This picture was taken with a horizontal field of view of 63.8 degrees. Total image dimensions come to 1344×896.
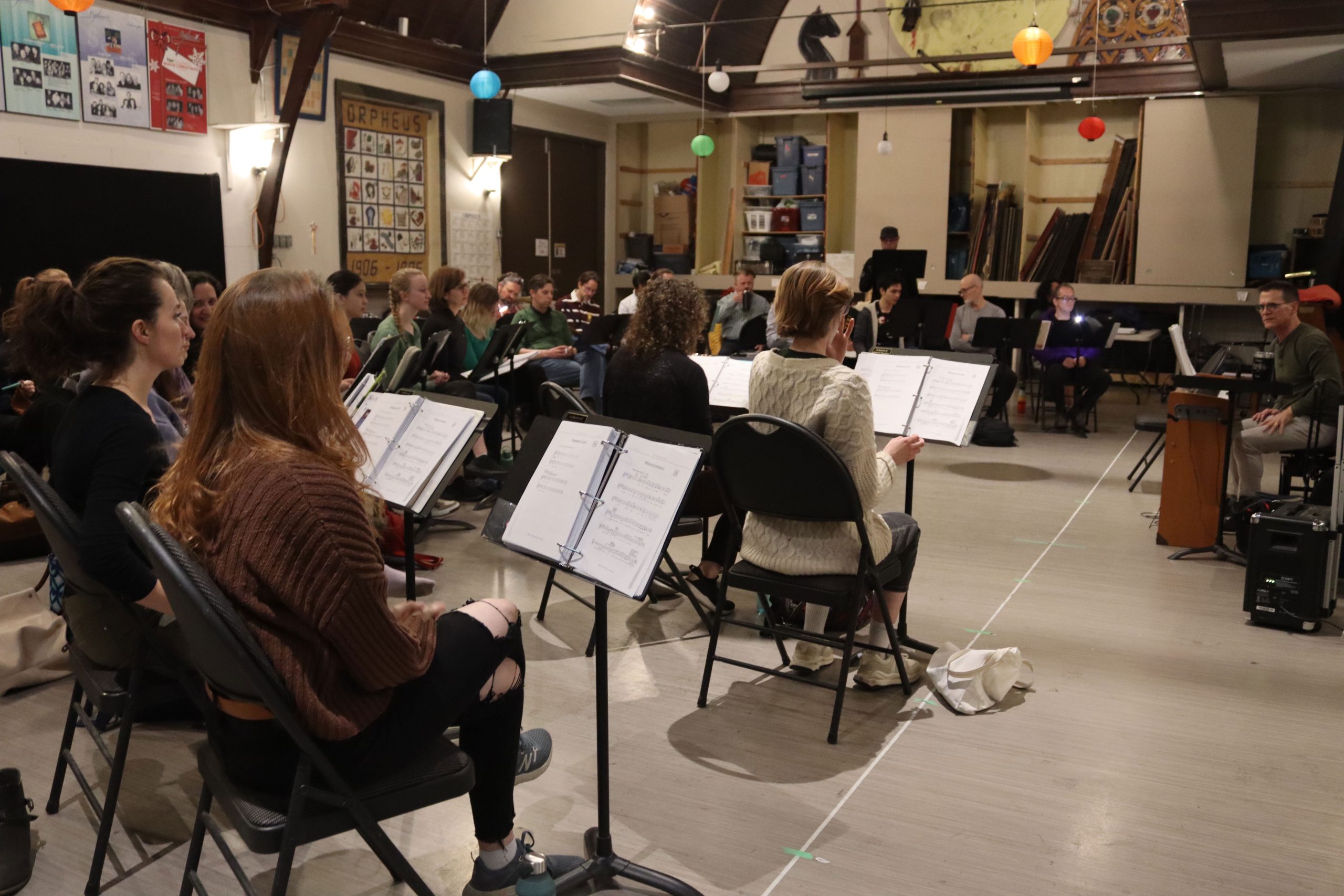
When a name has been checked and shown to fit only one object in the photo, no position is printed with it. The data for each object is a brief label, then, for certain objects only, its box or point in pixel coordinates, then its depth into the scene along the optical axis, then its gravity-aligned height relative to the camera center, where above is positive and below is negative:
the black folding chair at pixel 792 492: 2.80 -0.60
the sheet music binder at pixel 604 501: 2.05 -0.47
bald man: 8.72 -0.33
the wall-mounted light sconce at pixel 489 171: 10.37 +0.87
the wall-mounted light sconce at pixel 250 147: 7.77 +0.79
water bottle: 2.05 -1.17
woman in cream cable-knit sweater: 2.89 -0.39
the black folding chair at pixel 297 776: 1.55 -0.83
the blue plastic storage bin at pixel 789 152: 12.23 +1.29
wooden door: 11.12 +0.62
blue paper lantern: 8.66 +1.41
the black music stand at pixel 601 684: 2.14 -0.83
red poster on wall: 7.25 +1.21
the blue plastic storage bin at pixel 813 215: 12.28 +0.60
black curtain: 6.66 +0.25
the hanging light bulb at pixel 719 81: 9.35 +1.59
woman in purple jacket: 8.66 -0.73
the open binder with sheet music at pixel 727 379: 4.89 -0.51
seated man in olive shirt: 4.85 -0.51
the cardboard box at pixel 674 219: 12.95 +0.55
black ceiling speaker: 10.11 +1.26
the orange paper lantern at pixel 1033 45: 7.23 +1.50
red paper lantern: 9.30 +1.24
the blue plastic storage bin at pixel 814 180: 12.25 +0.98
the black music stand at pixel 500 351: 6.07 -0.50
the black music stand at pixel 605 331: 7.27 -0.45
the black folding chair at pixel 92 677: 2.13 -0.92
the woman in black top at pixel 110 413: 2.19 -0.35
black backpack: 7.97 -1.20
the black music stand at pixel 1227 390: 4.64 -0.50
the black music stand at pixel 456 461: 2.93 -0.52
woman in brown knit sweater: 1.61 -0.42
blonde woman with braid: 5.79 -0.23
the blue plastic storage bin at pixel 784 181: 12.34 +0.98
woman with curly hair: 3.95 -0.41
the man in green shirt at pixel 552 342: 7.32 -0.53
